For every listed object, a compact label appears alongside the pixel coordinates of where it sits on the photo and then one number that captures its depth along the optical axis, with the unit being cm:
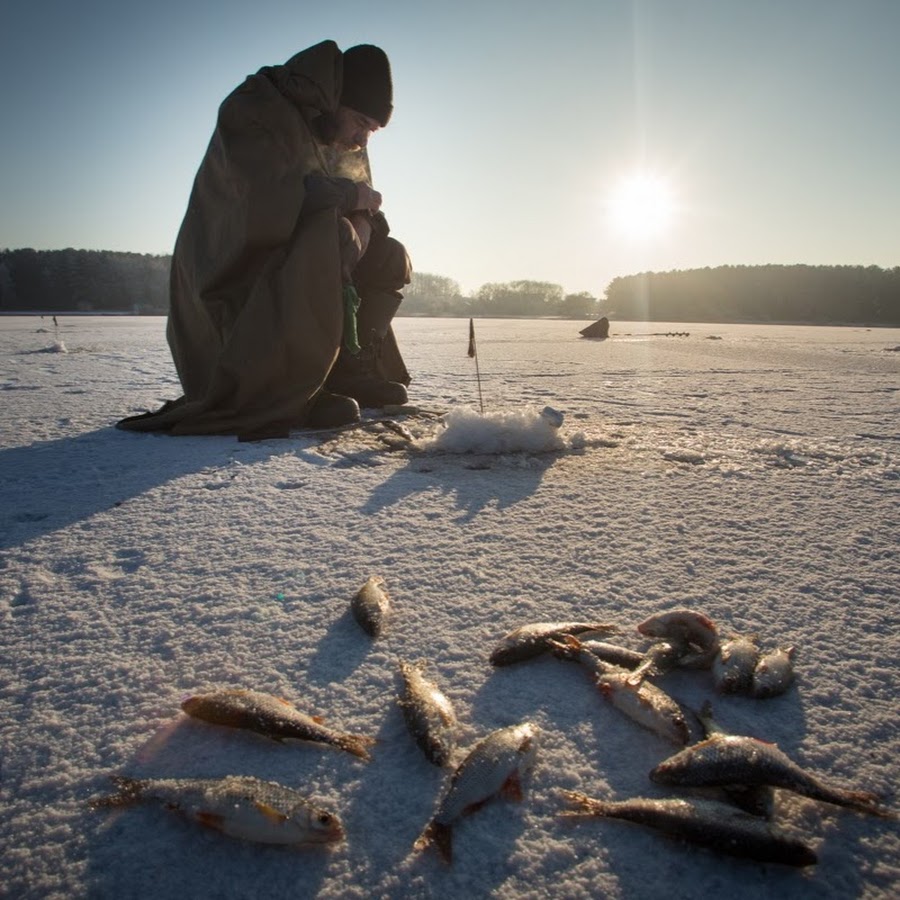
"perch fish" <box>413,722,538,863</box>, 85
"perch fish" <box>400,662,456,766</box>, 99
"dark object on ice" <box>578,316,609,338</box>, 1795
